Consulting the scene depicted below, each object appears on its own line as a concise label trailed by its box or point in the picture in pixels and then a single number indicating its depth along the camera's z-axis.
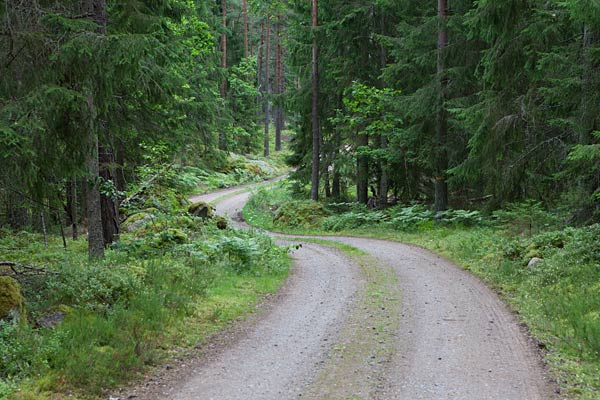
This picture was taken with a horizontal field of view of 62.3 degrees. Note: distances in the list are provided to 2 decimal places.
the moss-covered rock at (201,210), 22.20
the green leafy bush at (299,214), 25.52
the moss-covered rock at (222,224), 18.31
